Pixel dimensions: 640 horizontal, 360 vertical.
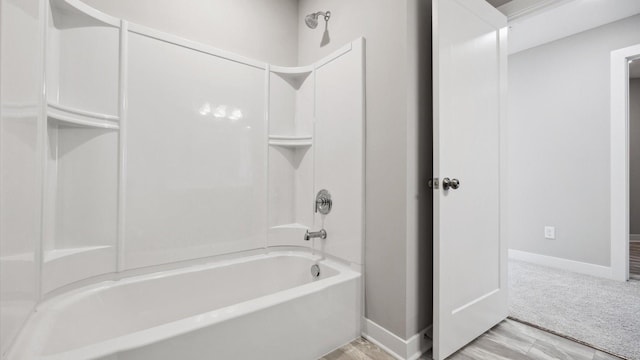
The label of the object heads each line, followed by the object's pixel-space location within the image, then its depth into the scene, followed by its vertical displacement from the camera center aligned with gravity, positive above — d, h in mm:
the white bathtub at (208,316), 976 -644
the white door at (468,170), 1359 +70
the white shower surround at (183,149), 1348 +211
